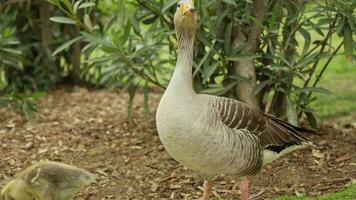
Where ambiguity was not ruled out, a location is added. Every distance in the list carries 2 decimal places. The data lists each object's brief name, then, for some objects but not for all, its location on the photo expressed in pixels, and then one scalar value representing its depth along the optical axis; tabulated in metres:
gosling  5.19
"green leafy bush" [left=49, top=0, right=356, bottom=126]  6.12
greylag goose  4.75
